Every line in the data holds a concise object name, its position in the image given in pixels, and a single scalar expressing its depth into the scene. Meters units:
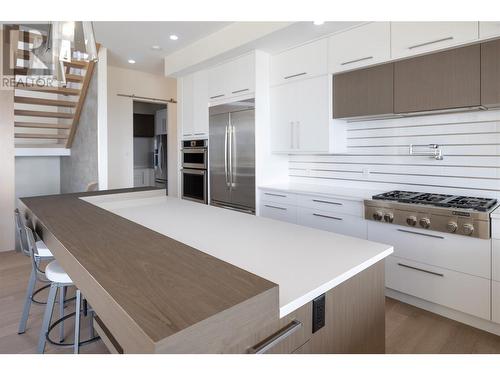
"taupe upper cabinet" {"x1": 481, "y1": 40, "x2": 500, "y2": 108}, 2.29
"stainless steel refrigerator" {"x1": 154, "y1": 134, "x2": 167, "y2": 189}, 6.75
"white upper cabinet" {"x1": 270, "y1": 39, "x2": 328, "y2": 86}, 3.31
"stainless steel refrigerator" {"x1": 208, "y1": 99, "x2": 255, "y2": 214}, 3.87
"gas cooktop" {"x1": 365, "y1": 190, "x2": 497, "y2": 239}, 2.22
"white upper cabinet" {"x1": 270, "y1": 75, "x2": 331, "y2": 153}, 3.36
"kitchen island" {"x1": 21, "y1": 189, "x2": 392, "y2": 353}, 0.78
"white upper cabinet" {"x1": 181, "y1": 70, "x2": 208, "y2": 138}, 4.47
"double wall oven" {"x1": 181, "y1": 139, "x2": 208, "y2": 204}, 4.54
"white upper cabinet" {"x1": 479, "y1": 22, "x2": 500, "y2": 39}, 2.26
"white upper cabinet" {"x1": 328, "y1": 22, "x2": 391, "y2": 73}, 2.82
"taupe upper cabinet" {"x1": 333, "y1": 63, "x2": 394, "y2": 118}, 2.87
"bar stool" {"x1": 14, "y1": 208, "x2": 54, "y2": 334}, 2.12
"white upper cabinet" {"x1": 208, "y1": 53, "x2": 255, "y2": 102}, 3.78
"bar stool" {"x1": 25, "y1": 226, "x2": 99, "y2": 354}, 1.79
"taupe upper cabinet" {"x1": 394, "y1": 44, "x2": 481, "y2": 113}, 2.41
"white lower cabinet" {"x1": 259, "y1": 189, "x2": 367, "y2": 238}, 2.96
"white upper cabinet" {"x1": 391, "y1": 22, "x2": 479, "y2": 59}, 2.39
